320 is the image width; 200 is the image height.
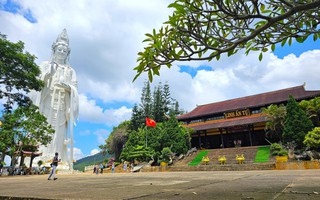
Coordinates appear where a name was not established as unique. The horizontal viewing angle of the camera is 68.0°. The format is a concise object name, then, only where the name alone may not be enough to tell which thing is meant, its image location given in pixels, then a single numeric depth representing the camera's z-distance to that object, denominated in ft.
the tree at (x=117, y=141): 110.83
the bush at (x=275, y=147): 59.06
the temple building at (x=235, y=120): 77.66
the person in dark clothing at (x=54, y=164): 27.32
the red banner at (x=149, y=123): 84.75
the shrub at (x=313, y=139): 50.02
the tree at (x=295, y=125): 55.94
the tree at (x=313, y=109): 59.82
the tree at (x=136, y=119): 116.16
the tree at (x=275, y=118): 63.00
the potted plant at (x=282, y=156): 51.12
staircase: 48.39
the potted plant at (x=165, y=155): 73.05
